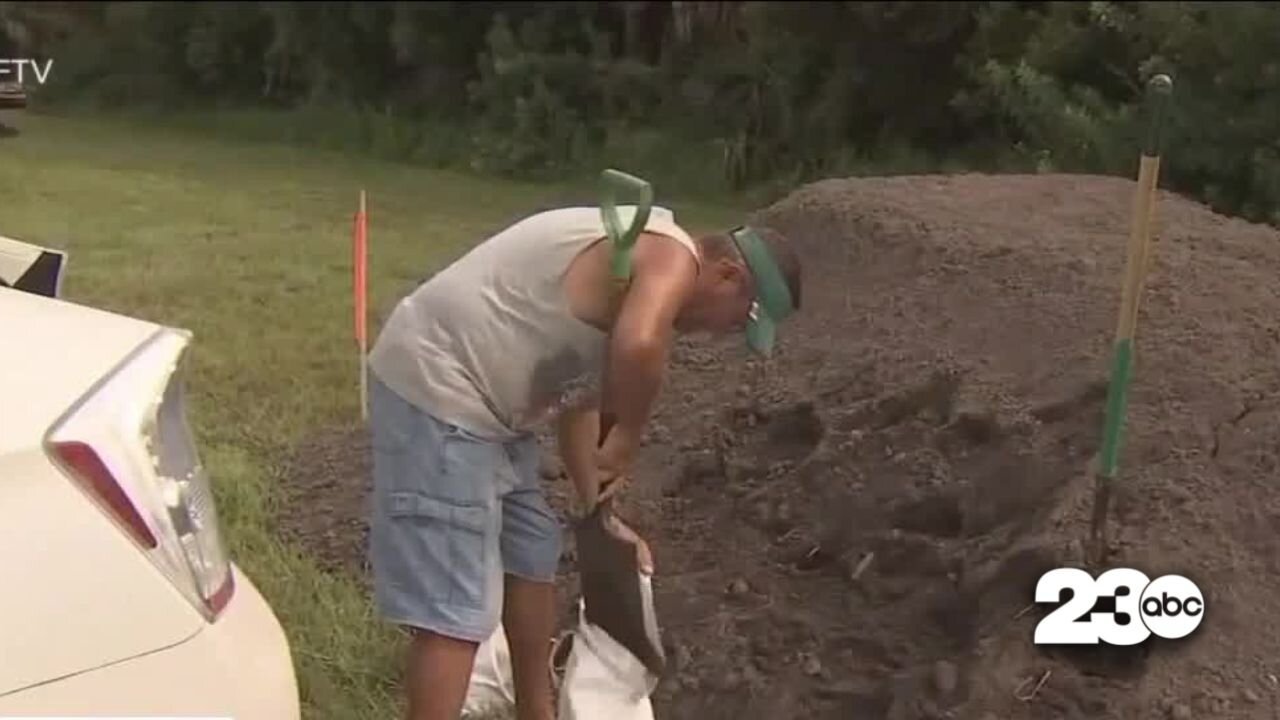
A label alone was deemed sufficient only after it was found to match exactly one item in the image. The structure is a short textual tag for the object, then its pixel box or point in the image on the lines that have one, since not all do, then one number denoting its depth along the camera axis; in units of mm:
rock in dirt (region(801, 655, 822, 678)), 4465
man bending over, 3451
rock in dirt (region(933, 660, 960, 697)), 4156
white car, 2385
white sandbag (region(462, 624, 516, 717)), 4418
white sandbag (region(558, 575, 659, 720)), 3852
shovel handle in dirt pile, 4031
